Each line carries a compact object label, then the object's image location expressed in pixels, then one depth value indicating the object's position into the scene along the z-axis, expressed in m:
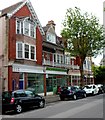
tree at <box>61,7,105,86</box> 16.49
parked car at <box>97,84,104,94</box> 17.59
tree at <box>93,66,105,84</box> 25.49
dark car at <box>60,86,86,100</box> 12.40
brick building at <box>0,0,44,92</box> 12.72
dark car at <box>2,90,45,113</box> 7.77
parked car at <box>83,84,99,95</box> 15.39
